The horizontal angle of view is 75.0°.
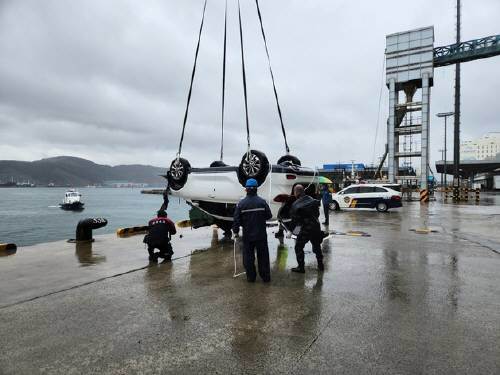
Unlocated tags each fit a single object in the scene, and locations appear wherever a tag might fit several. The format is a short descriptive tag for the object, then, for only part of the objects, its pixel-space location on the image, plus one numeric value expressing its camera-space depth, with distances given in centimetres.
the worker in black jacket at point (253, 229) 523
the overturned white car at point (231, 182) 692
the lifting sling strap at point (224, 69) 829
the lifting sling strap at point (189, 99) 845
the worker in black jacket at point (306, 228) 579
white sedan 1894
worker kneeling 670
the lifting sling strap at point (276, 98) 800
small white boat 6688
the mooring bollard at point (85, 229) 929
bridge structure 3616
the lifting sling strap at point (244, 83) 730
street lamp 4251
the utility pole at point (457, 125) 3944
